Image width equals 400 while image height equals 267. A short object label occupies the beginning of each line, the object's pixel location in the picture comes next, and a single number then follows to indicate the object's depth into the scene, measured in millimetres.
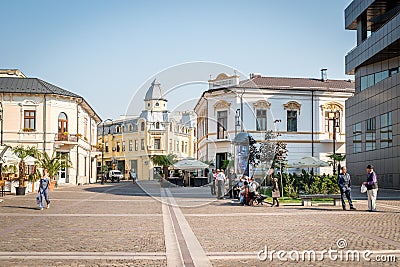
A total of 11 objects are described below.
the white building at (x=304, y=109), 52969
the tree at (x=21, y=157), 31641
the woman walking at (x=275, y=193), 22364
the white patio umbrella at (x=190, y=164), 33494
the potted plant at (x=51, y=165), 39312
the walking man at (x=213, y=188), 30425
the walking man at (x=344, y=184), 20641
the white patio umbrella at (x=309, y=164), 36344
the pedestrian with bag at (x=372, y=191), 19625
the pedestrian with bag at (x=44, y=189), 21109
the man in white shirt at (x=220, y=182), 26453
